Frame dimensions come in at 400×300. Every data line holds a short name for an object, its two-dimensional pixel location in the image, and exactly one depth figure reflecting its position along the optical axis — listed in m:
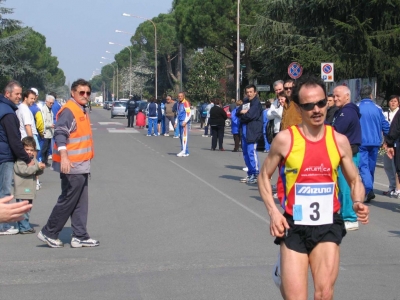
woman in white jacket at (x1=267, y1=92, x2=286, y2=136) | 12.63
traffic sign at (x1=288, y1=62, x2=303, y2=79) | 26.50
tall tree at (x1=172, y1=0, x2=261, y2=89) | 56.38
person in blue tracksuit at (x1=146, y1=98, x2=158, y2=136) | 33.19
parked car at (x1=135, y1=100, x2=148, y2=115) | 47.05
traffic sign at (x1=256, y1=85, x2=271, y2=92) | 37.91
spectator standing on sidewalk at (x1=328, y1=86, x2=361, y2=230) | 9.92
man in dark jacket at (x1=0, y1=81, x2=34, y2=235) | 9.28
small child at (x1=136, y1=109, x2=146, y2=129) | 42.69
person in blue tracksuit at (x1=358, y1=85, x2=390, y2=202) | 12.14
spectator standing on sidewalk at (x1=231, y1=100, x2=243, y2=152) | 24.73
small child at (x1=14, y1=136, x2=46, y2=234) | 9.61
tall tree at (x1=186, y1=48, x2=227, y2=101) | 56.56
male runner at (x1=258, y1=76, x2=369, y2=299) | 4.73
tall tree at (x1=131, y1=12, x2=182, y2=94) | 87.38
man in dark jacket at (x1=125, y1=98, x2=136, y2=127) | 41.92
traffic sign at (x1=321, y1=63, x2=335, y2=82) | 24.73
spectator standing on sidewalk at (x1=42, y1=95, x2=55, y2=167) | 17.73
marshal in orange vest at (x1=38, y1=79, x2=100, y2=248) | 8.71
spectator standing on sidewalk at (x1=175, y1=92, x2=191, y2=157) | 21.97
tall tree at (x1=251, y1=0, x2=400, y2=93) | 31.44
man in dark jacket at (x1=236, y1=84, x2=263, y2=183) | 14.66
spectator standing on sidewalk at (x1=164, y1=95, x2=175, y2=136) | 32.41
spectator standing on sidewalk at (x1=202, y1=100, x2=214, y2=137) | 34.95
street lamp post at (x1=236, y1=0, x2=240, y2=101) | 42.24
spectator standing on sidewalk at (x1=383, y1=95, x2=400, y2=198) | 13.71
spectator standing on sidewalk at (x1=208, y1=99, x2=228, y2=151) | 25.41
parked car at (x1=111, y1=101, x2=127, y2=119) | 66.56
